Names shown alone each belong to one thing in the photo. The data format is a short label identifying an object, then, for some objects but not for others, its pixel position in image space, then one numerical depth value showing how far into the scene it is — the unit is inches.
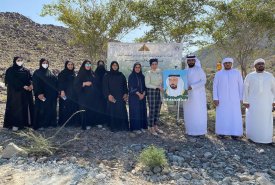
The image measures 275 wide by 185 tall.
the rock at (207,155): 142.6
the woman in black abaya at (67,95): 176.3
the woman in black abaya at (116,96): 169.0
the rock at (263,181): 119.5
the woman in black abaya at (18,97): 171.3
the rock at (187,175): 122.7
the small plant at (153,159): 123.9
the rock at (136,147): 147.6
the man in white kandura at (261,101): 162.1
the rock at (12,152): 138.6
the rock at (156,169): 124.1
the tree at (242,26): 238.9
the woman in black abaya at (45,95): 172.9
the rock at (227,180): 120.2
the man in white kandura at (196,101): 166.3
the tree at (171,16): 232.5
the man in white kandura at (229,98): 164.0
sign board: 195.2
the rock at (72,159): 132.3
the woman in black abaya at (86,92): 171.4
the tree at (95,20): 227.4
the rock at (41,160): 132.4
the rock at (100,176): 118.1
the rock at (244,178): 122.6
